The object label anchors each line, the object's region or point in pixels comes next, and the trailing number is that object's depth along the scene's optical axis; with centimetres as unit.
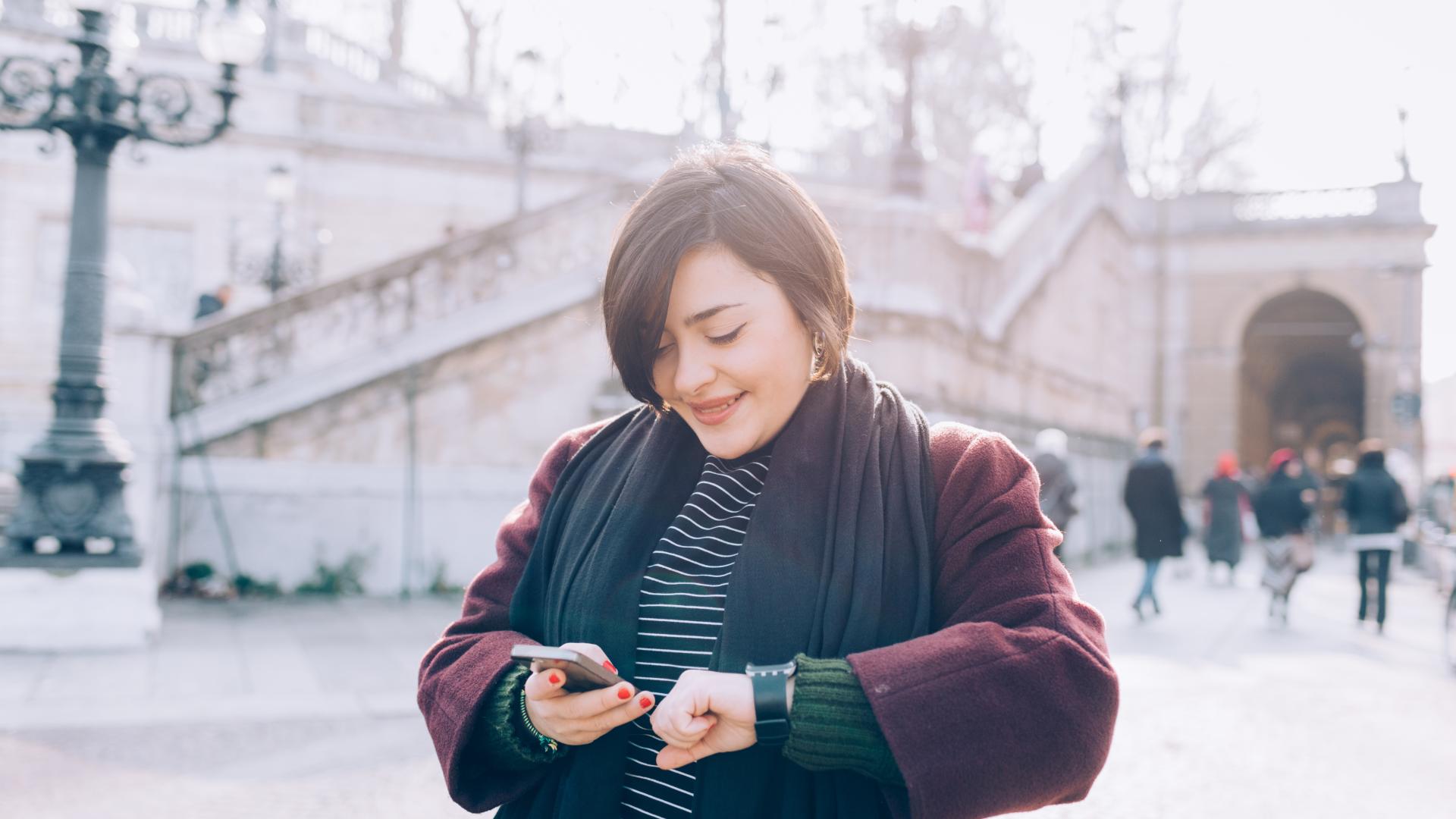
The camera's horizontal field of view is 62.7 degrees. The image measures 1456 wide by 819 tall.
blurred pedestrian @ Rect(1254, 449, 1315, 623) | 1249
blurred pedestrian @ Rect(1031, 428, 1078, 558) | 1141
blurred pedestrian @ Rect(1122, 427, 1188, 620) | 1305
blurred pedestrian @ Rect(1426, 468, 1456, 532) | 2016
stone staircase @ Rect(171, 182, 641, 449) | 1123
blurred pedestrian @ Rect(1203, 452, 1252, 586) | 1738
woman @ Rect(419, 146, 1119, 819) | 167
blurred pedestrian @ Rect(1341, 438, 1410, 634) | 1258
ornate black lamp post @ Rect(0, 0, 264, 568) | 845
